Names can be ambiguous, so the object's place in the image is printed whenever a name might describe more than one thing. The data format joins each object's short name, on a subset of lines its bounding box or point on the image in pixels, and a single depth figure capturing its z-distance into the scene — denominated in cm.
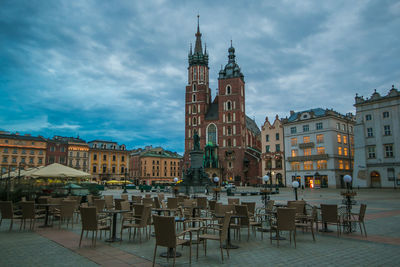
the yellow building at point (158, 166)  9206
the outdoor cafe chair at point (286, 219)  795
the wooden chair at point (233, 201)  1208
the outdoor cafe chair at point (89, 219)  773
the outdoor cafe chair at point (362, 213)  890
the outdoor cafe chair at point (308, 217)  888
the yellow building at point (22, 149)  6569
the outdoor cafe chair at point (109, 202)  1266
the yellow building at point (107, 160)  8088
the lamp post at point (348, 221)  956
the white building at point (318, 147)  5007
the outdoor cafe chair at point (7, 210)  975
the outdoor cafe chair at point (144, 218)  824
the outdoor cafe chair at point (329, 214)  923
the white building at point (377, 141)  4041
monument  3522
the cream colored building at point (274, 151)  5720
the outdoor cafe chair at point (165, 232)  590
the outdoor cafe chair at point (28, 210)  976
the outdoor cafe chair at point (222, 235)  651
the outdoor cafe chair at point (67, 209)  1025
